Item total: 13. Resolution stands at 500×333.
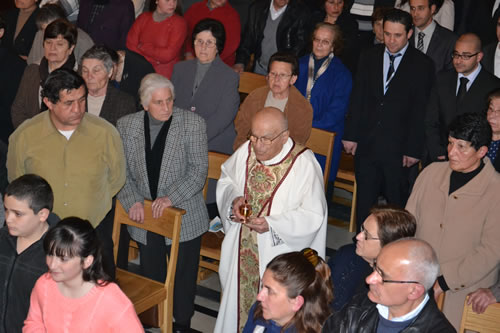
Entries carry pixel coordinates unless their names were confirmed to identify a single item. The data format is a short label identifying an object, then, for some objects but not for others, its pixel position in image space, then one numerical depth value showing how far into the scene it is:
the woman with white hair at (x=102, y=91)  4.59
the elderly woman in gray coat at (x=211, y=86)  5.25
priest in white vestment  3.98
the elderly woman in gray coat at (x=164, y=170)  4.23
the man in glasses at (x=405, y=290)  2.69
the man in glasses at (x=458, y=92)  4.70
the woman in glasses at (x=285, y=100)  4.94
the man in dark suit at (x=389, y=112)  4.95
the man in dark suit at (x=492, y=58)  5.30
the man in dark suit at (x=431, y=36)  5.49
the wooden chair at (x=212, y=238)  4.71
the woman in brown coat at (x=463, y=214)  3.62
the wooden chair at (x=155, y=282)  4.00
